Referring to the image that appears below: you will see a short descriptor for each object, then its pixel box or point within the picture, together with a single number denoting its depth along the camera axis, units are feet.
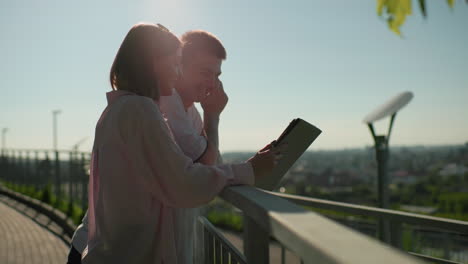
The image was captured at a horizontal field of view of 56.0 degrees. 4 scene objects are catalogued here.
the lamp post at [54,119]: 120.16
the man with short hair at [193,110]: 5.04
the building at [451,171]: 257.55
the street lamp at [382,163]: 22.56
